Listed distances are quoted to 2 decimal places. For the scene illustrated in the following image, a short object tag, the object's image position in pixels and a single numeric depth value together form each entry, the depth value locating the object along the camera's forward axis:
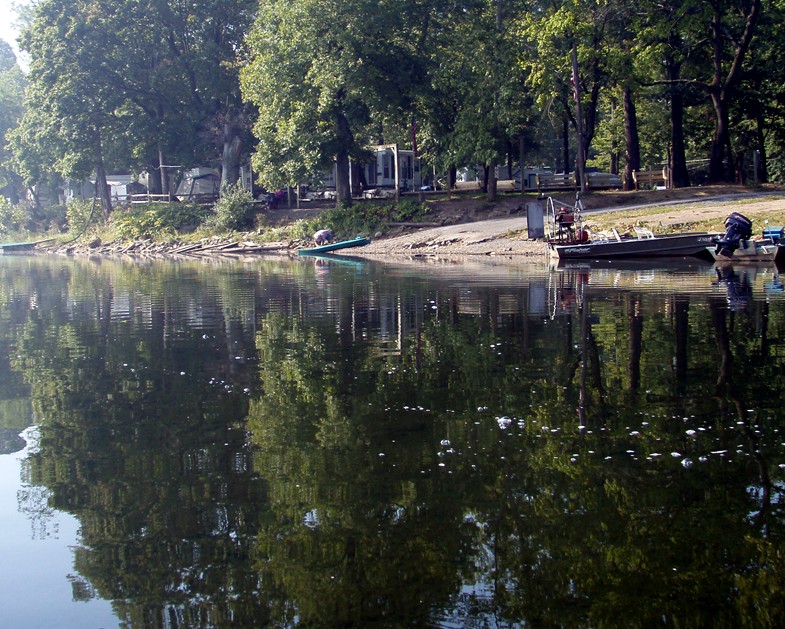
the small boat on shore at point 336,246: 50.94
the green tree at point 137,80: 65.56
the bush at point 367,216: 54.47
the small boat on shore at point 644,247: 35.97
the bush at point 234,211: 61.75
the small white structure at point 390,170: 70.50
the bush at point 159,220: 66.00
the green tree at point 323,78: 51.28
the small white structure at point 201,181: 76.31
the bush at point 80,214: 74.12
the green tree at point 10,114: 90.56
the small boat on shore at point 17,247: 77.25
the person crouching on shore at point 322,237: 54.28
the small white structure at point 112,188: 83.69
